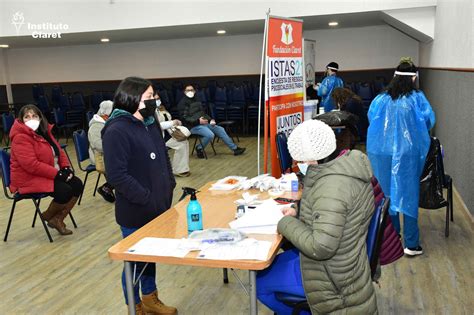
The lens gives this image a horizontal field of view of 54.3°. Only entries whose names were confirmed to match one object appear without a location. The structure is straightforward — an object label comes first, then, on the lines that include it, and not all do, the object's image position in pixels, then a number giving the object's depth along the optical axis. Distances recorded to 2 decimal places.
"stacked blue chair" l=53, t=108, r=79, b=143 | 10.38
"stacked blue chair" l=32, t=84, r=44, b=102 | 13.13
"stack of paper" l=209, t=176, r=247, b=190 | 3.21
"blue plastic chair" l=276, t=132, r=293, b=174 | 4.33
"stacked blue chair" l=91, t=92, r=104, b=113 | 12.20
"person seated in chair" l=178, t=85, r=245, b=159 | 8.20
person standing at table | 2.55
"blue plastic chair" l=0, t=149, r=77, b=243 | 4.42
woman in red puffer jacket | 4.29
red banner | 4.43
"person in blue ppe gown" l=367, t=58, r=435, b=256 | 3.61
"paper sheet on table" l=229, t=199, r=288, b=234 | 2.33
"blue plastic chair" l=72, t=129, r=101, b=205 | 5.65
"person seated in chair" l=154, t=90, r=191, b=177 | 7.12
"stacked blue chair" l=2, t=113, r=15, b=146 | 9.64
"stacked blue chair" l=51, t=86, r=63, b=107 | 12.27
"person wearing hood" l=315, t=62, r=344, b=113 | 8.41
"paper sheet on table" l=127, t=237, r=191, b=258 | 2.10
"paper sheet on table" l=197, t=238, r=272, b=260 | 2.00
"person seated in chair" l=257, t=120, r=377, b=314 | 1.85
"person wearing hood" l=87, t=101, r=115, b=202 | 5.31
